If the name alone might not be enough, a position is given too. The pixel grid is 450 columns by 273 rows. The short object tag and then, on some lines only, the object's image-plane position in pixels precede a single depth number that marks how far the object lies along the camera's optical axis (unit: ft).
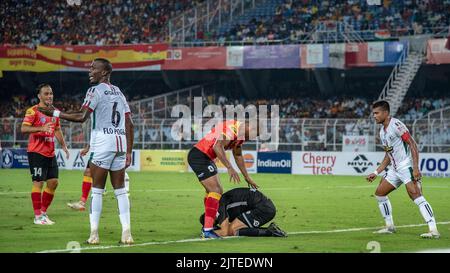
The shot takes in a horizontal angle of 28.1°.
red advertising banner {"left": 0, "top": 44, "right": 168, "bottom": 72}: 178.91
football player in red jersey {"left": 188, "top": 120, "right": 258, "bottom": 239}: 47.75
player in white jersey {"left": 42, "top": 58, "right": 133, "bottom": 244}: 43.14
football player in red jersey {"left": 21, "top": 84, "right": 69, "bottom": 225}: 56.29
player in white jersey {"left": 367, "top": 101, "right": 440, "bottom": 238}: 50.01
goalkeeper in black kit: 48.16
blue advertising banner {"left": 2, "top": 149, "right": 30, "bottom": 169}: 149.89
